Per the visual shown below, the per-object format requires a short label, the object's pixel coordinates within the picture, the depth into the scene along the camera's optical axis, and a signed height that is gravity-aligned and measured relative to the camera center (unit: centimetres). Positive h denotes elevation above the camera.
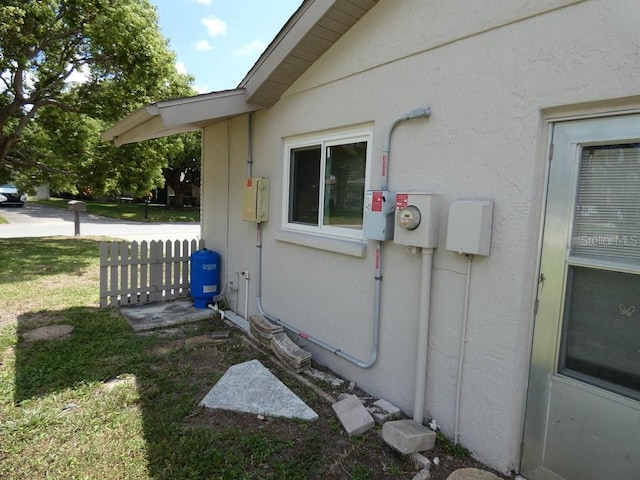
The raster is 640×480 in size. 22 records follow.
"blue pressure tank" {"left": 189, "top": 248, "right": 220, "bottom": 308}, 612 -125
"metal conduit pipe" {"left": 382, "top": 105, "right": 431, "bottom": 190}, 311 +55
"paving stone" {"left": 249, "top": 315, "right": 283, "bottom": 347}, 455 -155
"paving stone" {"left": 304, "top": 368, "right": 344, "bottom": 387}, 380 -178
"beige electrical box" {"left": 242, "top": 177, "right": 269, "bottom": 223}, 495 +4
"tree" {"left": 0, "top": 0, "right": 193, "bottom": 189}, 868 +294
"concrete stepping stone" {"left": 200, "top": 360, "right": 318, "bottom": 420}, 332 -180
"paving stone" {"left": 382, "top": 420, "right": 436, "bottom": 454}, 273 -168
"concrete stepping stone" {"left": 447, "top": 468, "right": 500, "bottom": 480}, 248 -174
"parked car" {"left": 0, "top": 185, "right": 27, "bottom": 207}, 2462 -37
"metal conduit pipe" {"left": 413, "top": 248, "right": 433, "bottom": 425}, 297 -101
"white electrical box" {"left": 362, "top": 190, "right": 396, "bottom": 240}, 325 -6
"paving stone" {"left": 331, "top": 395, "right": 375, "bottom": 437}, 303 -174
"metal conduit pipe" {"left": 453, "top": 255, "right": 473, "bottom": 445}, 278 -98
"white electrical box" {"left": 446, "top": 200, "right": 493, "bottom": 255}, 258 -11
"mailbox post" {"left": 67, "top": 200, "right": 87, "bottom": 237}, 1359 -46
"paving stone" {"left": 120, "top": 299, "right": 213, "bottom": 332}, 539 -178
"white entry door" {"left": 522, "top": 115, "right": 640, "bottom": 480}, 218 -60
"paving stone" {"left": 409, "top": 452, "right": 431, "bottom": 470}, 263 -177
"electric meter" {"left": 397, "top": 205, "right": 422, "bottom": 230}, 291 -7
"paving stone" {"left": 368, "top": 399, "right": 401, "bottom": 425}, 315 -174
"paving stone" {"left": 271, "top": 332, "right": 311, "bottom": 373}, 400 -163
